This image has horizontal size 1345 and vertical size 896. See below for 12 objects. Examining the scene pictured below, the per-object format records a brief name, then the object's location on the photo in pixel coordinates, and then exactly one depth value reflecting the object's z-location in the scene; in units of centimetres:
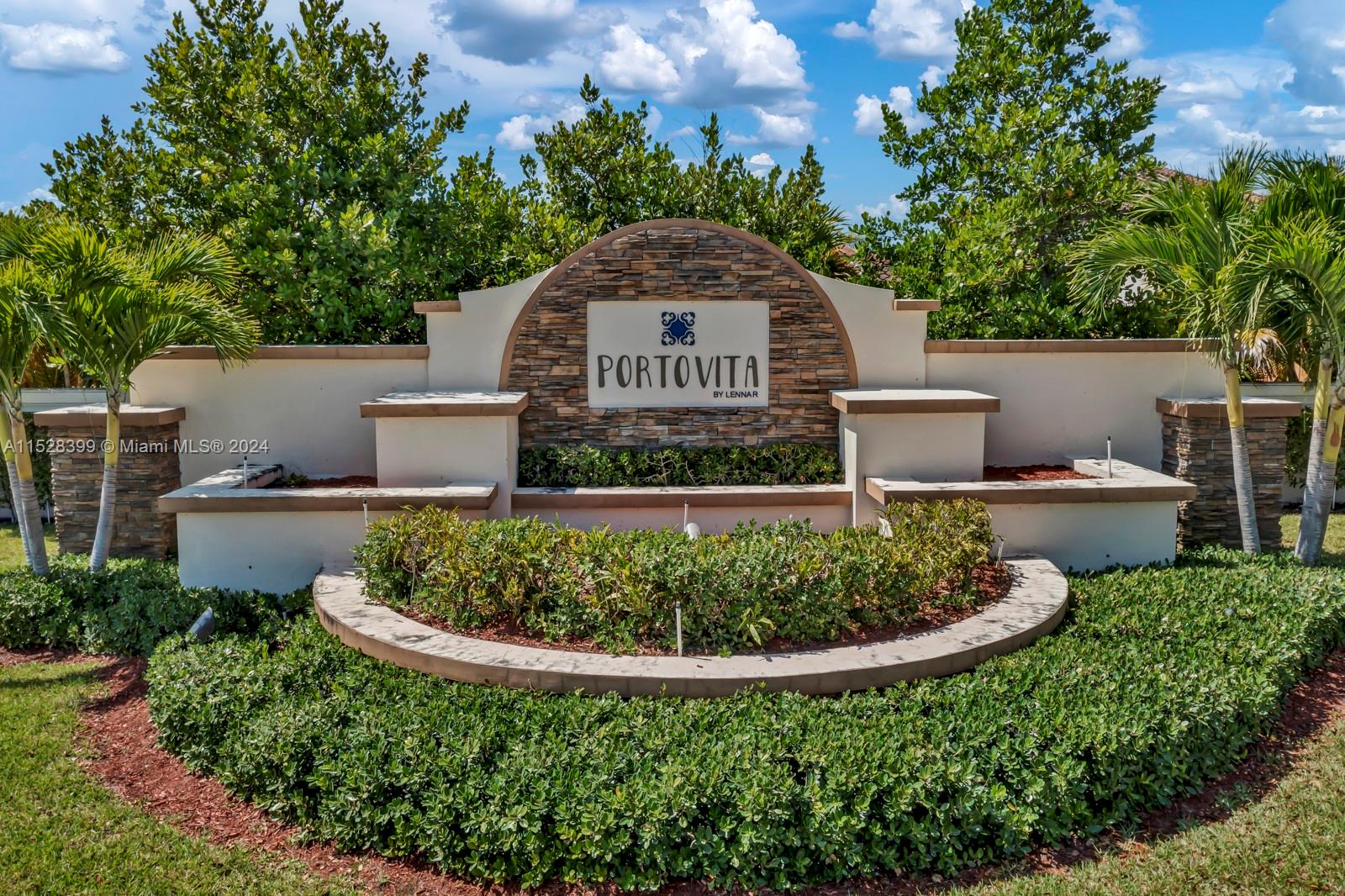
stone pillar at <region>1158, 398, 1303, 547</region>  1014
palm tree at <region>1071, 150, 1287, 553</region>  853
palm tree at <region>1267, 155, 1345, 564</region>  863
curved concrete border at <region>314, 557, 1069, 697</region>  597
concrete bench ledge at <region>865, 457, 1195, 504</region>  891
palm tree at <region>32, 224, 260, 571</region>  791
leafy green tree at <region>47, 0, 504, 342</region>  1225
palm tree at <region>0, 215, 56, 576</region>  762
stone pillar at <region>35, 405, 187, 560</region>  998
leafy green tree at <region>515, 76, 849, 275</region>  1424
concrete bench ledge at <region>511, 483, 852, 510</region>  972
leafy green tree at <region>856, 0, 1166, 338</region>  1284
